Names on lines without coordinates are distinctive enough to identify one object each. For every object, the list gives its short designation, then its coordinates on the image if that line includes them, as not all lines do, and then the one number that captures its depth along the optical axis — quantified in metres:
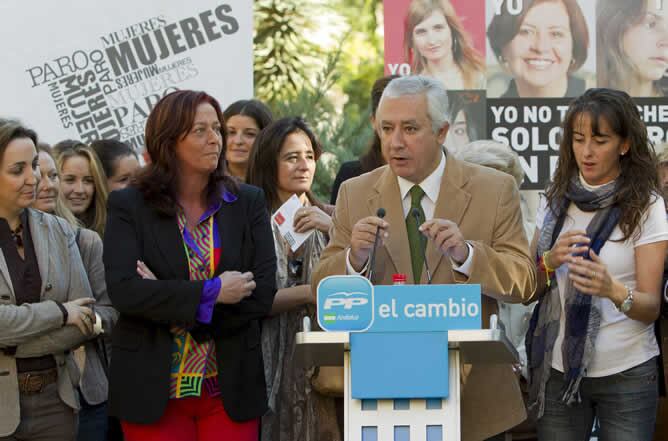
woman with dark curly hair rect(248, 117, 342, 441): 10.40
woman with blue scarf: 8.96
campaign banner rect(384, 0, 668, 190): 13.19
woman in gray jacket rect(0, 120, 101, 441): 9.11
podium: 6.88
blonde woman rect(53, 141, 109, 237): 11.85
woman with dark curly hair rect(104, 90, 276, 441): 8.63
